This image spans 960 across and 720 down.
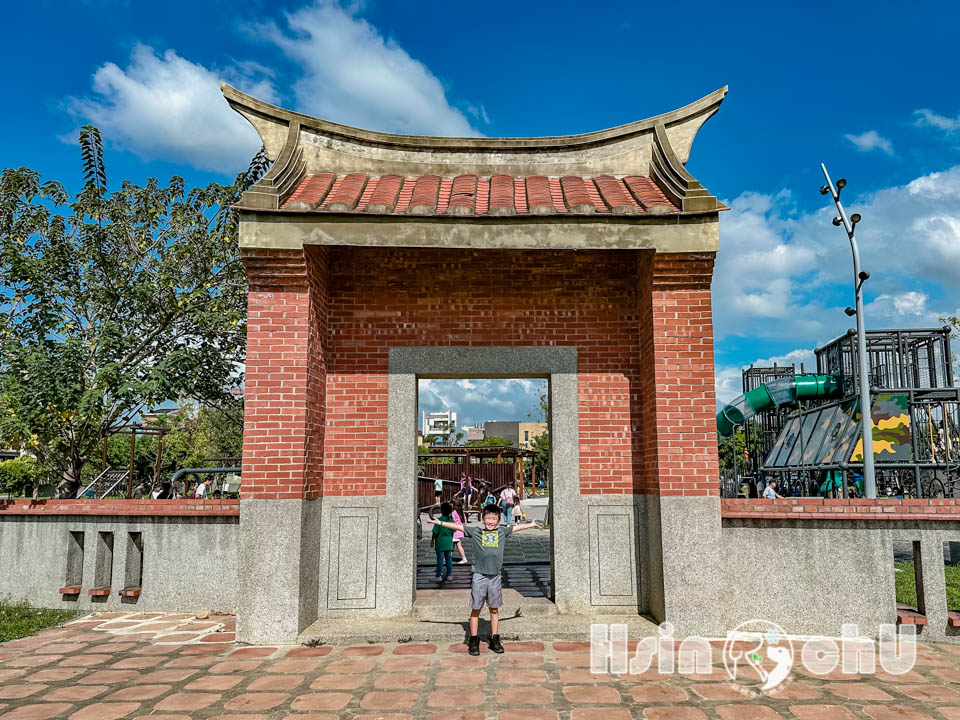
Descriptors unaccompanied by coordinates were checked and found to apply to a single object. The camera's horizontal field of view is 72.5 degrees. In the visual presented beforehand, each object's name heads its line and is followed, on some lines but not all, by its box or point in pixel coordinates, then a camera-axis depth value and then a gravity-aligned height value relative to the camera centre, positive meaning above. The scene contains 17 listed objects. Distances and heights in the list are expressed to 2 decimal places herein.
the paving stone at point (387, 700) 4.71 -1.82
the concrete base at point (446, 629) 6.44 -1.78
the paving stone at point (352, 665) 5.60 -1.85
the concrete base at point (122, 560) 7.95 -1.36
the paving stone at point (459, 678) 5.21 -1.82
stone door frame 7.26 +0.04
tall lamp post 12.79 +2.25
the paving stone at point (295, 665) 5.62 -1.86
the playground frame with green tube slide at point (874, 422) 15.48 +0.76
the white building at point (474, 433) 111.89 +3.17
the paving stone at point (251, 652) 6.07 -1.87
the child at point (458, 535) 7.78 -1.03
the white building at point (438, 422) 153.00 +7.08
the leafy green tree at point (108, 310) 10.22 +2.41
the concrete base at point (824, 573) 6.53 -1.22
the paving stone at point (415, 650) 6.07 -1.85
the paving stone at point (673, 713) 4.47 -1.80
